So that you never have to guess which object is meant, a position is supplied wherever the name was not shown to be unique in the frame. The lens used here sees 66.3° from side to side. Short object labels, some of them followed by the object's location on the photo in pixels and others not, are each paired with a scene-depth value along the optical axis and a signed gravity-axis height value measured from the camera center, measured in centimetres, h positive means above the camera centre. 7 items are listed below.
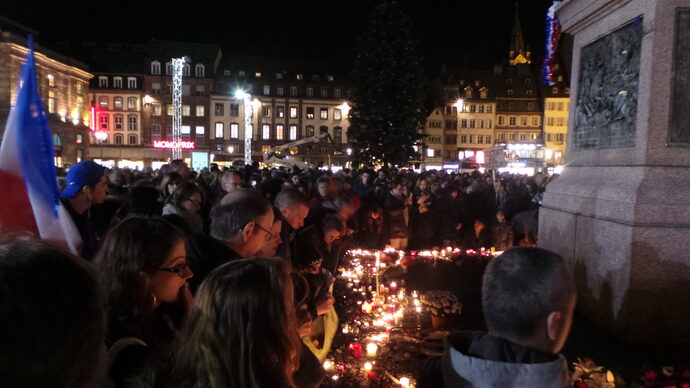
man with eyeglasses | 369 -63
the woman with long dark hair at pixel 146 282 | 252 -70
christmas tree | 4162 +523
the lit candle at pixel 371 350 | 505 -188
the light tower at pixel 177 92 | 3339 +374
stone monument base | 568 -106
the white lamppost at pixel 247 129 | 4648 +183
